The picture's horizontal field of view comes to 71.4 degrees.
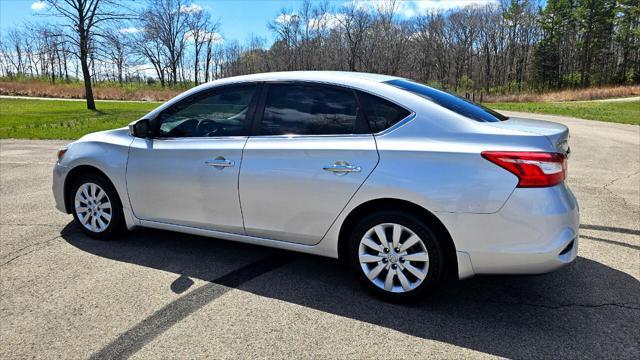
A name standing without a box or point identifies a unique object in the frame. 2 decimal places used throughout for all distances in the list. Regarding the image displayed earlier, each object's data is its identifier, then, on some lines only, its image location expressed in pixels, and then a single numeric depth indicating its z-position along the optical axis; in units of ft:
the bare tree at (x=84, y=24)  79.97
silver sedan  9.29
